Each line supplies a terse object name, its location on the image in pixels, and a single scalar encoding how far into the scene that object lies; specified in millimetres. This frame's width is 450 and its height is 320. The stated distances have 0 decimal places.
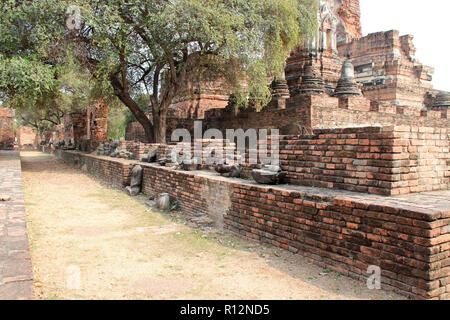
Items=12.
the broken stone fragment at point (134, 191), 7027
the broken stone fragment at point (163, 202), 5582
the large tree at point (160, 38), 9156
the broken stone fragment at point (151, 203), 5924
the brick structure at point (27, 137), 44334
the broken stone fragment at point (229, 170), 4938
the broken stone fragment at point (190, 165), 5996
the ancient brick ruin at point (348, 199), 2365
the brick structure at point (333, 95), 10234
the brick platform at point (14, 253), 2021
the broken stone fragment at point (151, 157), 7875
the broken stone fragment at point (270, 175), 3848
